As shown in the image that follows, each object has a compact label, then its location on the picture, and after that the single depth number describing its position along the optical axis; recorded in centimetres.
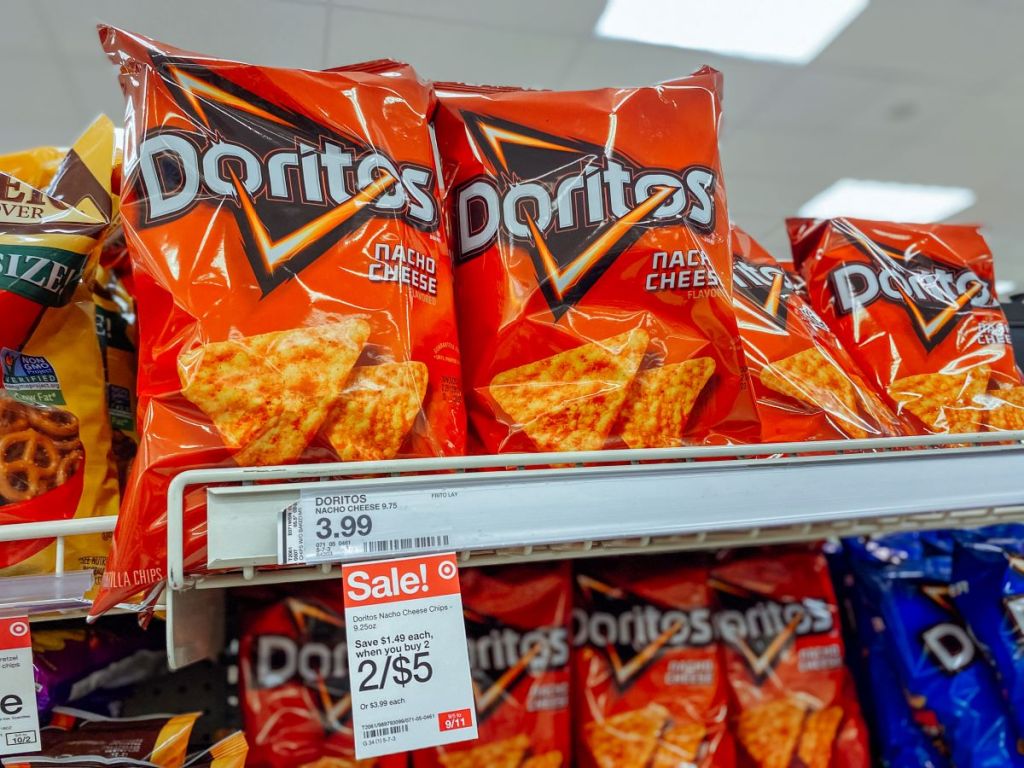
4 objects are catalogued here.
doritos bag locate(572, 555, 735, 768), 94
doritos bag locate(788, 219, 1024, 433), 96
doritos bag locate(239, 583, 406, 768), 86
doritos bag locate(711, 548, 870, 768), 98
